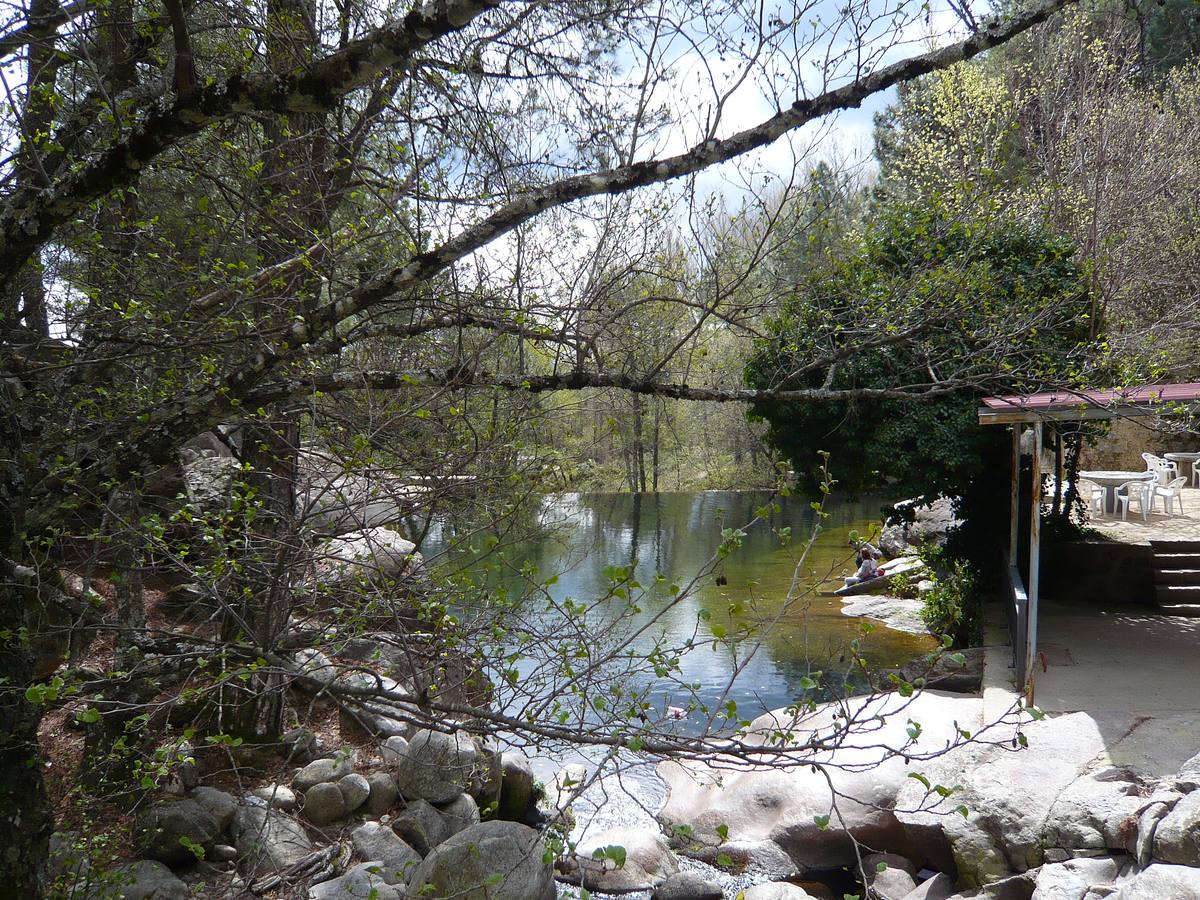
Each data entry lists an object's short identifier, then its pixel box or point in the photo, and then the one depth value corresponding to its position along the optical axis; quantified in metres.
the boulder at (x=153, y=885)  4.89
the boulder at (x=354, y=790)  6.67
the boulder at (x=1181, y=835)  4.40
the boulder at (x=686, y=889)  6.40
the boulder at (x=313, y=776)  6.64
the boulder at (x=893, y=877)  6.19
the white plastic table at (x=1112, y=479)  14.69
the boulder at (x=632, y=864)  6.69
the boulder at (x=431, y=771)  6.60
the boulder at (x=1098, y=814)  5.04
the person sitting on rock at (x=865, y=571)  15.29
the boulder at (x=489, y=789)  7.25
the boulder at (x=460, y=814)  6.89
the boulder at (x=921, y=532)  14.58
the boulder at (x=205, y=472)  7.23
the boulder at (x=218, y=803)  5.90
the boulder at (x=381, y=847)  6.06
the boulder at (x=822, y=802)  6.79
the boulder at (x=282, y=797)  6.16
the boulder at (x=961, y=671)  8.52
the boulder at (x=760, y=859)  6.83
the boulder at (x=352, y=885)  5.19
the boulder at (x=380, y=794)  6.88
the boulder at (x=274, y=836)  5.66
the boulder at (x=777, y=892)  6.03
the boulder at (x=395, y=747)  7.18
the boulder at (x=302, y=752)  6.32
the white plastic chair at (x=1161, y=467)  15.53
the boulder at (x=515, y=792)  7.87
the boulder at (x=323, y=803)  6.50
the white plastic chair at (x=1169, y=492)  14.81
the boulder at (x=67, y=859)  3.87
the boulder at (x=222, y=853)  5.73
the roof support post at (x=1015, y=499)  8.80
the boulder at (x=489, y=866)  5.33
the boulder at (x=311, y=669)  2.96
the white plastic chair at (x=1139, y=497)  14.43
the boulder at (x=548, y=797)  8.02
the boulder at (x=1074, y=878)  4.73
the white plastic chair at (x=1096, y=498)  15.40
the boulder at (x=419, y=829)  6.48
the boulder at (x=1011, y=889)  5.34
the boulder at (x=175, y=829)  5.31
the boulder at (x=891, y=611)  12.70
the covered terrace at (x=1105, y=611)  7.15
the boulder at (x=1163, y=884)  4.00
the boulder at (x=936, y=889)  5.95
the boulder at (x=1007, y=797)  5.55
